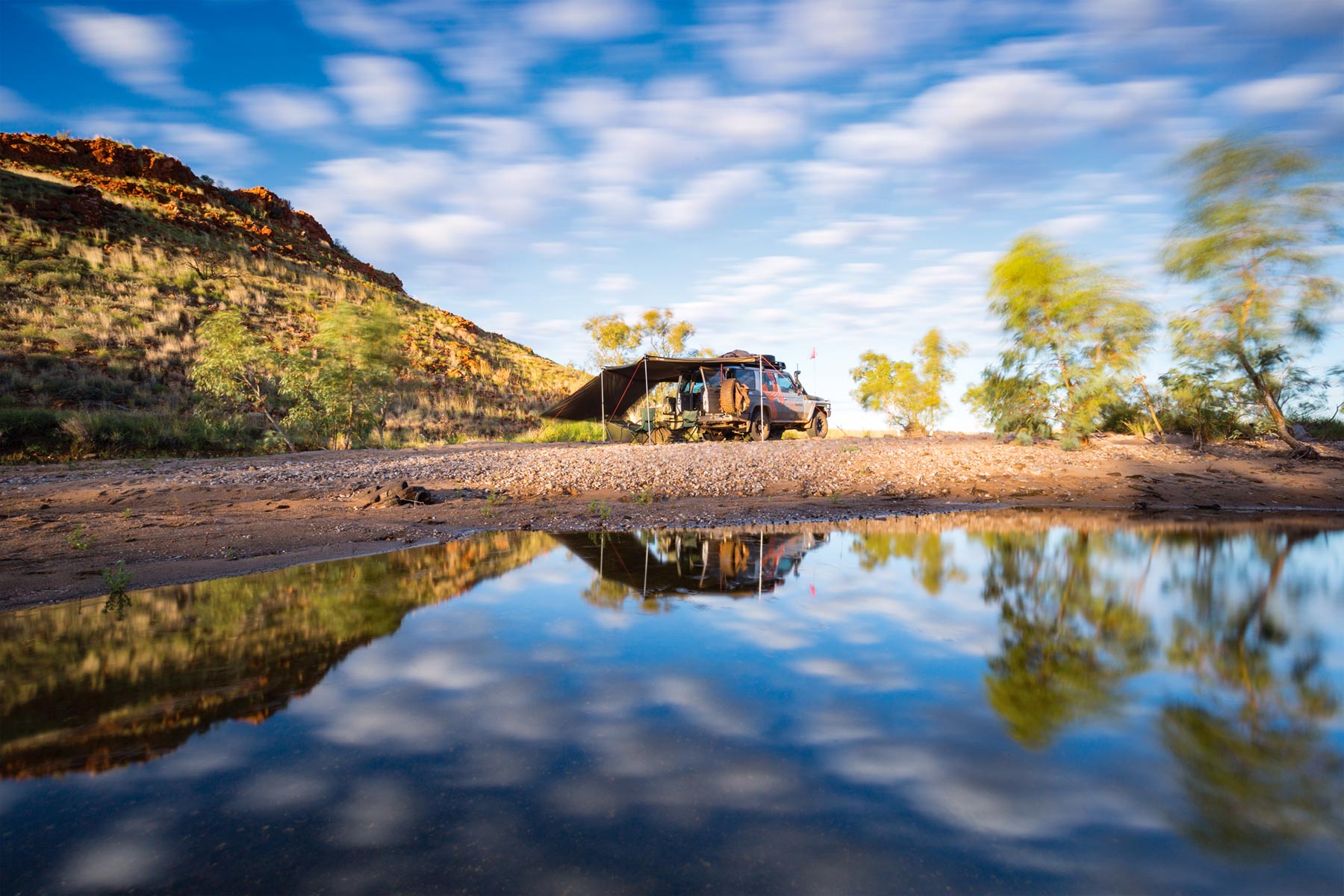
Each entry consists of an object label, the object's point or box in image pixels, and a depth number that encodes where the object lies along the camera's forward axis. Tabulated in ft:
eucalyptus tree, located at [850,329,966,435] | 98.68
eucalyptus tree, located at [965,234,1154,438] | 46.37
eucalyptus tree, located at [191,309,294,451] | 53.83
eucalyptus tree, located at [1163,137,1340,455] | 40.63
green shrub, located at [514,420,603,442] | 69.21
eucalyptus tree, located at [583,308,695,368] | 137.59
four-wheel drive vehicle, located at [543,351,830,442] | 61.62
